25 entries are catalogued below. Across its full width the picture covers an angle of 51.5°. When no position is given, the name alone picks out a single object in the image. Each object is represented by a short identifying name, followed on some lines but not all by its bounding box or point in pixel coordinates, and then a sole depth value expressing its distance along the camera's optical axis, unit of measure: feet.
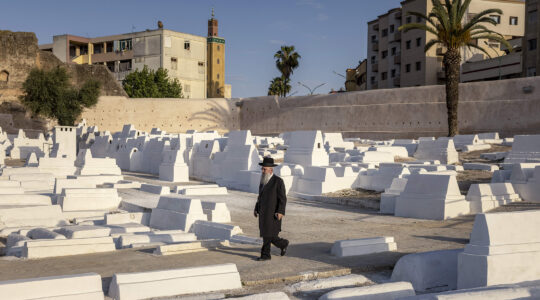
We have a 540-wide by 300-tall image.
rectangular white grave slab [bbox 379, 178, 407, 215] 35.22
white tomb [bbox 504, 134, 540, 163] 50.80
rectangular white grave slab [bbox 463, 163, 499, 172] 49.25
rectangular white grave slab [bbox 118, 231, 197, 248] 23.95
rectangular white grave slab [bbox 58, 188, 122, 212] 36.91
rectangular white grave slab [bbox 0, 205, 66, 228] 32.14
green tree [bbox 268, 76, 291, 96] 194.02
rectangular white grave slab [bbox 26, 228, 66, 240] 23.95
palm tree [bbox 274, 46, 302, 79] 189.98
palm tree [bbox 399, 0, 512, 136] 77.97
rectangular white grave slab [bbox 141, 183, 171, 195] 43.29
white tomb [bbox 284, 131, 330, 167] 50.83
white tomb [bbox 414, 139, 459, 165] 63.77
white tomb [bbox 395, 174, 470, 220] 31.04
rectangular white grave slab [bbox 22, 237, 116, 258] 20.10
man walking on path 20.11
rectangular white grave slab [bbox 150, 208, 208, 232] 29.86
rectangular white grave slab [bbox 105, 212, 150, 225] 31.13
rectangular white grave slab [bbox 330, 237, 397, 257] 20.44
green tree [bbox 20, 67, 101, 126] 125.70
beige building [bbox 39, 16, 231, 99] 191.42
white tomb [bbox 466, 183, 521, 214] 32.01
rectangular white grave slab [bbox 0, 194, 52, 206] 35.94
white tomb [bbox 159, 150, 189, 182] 57.67
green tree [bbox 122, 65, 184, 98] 175.11
